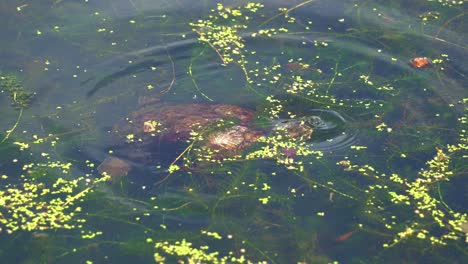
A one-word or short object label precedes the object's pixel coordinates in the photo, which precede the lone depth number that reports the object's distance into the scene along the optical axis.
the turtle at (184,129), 4.03
